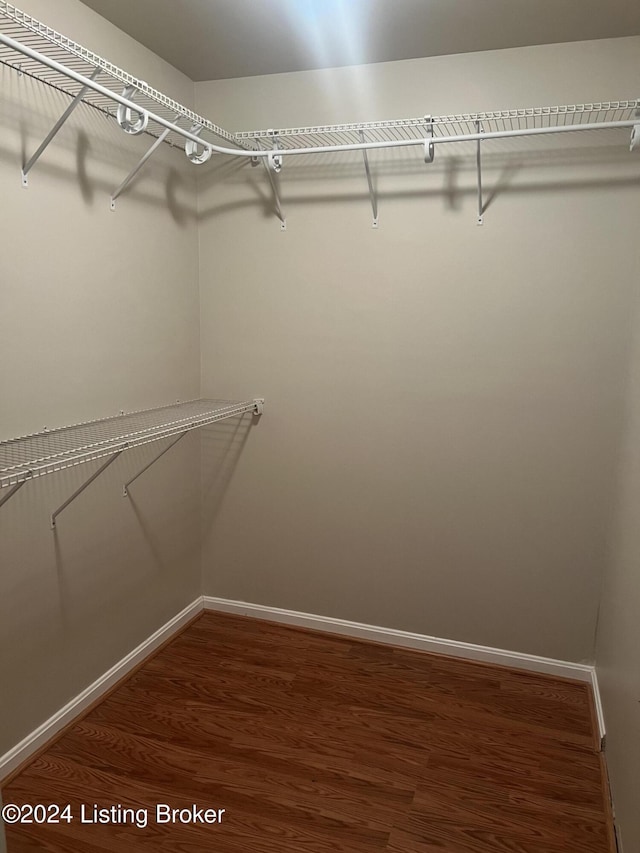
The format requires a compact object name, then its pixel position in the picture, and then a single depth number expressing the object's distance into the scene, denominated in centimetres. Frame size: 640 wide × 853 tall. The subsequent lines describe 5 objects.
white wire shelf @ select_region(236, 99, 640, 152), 210
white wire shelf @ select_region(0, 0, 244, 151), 156
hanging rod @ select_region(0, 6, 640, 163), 160
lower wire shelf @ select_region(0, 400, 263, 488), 163
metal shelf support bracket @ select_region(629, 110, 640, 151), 210
